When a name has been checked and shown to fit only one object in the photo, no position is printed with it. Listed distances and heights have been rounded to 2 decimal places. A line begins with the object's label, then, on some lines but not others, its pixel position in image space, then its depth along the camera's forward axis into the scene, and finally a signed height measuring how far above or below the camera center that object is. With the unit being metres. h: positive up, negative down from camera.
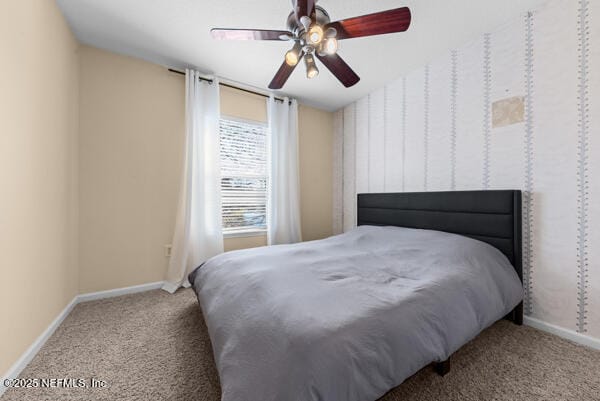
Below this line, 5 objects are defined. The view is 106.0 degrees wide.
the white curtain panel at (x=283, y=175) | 3.19 +0.35
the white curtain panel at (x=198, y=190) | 2.57 +0.11
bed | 0.83 -0.52
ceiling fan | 1.31 +1.05
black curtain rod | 2.65 +1.48
